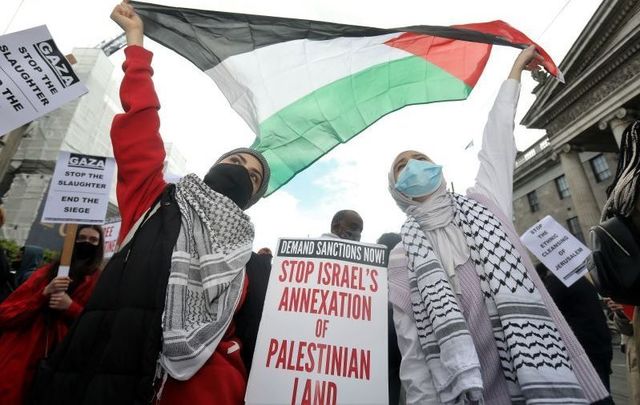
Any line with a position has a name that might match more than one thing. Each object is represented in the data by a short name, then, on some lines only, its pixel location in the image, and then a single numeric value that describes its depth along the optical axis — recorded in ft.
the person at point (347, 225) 10.49
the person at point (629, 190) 5.13
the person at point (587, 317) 10.53
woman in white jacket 4.37
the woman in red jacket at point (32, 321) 7.33
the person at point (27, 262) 12.57
